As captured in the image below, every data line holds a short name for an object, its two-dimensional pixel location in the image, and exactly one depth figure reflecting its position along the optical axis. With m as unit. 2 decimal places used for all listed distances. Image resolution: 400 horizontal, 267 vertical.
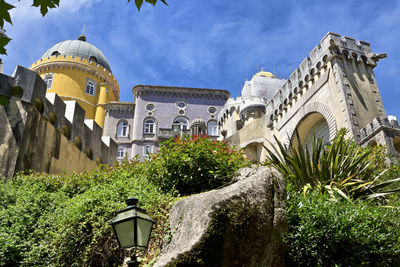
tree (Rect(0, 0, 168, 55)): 3.57
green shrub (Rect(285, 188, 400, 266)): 5.61
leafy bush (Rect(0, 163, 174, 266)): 6.72
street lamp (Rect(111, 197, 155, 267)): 4.50
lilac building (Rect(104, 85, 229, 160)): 42.12
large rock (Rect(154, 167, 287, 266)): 5.02
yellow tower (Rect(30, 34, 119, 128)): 40.97
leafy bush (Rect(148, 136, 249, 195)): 7.93
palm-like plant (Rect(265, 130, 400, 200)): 7.83
